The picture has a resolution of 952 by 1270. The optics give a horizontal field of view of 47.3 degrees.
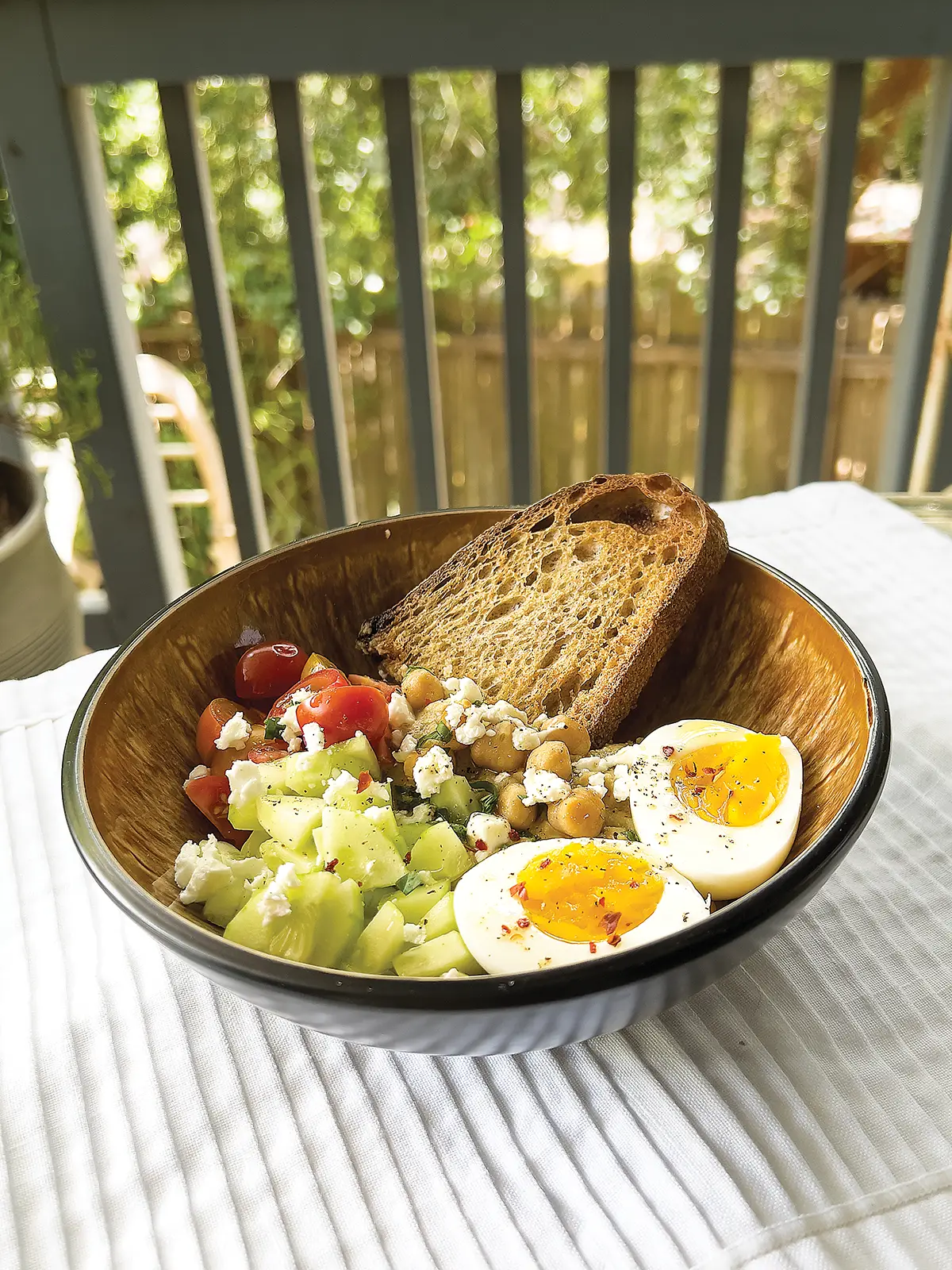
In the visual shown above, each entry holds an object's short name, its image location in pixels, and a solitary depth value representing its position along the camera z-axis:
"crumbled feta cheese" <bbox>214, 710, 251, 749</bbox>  0.29
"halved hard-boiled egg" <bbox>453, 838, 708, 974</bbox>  0.23
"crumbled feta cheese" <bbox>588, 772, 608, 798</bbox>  0.28
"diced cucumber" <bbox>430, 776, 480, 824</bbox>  0.28
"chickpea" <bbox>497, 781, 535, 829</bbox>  0.28
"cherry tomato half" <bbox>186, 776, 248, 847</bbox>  0.29
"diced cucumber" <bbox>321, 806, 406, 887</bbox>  0.24
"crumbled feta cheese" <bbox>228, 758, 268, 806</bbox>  0.27
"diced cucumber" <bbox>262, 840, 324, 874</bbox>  0.25
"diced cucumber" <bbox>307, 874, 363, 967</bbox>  0.23
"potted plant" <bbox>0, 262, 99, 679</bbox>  0.52
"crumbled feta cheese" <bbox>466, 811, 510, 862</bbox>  0.26
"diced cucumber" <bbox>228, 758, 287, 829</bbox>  0.27
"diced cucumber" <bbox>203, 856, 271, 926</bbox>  0.25
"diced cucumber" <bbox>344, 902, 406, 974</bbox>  0.23
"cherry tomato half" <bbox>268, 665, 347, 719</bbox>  0.30
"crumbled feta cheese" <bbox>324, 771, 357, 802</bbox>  0.26
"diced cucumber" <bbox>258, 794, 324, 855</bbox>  0.26
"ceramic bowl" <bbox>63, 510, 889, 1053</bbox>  0.20
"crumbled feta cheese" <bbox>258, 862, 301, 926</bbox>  0.22
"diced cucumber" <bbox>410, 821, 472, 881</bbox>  0.26
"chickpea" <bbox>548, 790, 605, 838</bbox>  0.27
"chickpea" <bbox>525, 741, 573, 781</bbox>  0.28
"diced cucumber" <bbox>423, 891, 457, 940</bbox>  0.24
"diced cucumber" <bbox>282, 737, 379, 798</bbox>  0.27
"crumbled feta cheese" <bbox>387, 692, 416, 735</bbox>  0.31
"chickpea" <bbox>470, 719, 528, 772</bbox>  0.29
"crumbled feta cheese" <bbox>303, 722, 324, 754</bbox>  0.27
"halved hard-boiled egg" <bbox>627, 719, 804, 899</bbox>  0.26
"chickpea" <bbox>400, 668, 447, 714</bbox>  0.32
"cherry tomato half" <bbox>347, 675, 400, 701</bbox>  0.32
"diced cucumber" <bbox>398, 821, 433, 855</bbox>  0.27
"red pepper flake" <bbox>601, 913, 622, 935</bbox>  0.24
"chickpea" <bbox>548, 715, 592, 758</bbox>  0.30
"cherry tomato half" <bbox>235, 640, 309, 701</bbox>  0.32
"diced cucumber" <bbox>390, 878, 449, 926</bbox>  0.24
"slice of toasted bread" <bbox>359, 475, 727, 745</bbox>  0.32
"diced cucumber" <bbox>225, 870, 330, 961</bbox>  0.22
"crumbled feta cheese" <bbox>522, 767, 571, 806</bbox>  0.27
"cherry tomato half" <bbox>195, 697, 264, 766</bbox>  0.30
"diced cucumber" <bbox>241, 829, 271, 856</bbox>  0.27
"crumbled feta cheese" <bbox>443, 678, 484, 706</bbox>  0.31
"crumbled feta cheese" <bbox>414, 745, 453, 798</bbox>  0.28
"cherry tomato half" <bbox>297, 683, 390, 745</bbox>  0.28
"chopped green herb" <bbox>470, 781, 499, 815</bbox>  0.28
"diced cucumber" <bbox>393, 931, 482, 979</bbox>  0.23
